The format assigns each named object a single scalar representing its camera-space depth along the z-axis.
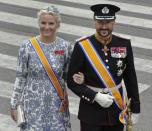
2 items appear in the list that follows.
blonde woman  7.89
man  7.68
